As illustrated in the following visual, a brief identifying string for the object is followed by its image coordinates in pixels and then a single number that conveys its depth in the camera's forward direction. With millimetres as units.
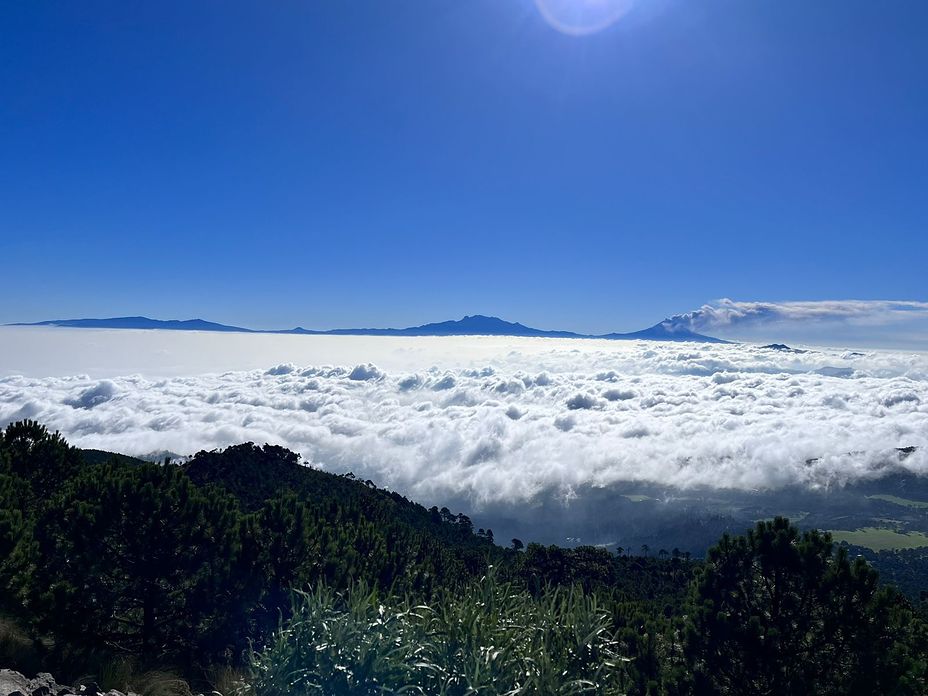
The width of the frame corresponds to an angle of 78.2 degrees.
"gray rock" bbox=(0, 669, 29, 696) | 8297
